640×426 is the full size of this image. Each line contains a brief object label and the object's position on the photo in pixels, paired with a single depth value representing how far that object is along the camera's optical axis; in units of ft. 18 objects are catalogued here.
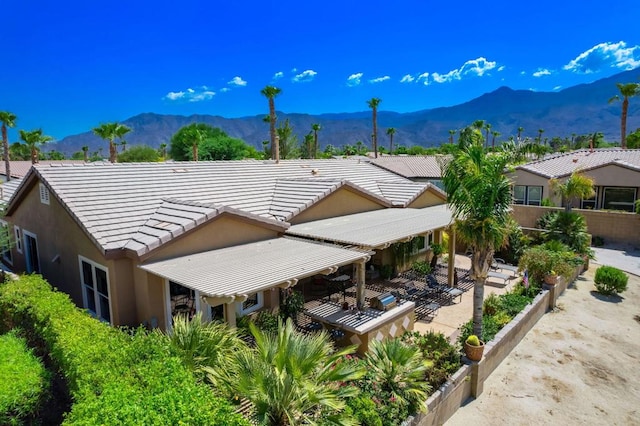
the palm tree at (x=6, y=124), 158.81
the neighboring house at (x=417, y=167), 147.02
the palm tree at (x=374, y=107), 252.26
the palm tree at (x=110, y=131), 164.66
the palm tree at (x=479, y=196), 35.60
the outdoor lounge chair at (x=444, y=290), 55.26
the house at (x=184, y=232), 36.73
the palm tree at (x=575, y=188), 82.33
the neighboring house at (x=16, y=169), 171.94
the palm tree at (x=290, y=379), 21.80
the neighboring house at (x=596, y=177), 101.76
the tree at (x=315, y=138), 299.46
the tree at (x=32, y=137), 165.99
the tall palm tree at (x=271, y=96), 148.56
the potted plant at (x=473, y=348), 35.53
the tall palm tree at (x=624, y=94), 157.07
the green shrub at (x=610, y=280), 60.03
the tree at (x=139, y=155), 262.88
